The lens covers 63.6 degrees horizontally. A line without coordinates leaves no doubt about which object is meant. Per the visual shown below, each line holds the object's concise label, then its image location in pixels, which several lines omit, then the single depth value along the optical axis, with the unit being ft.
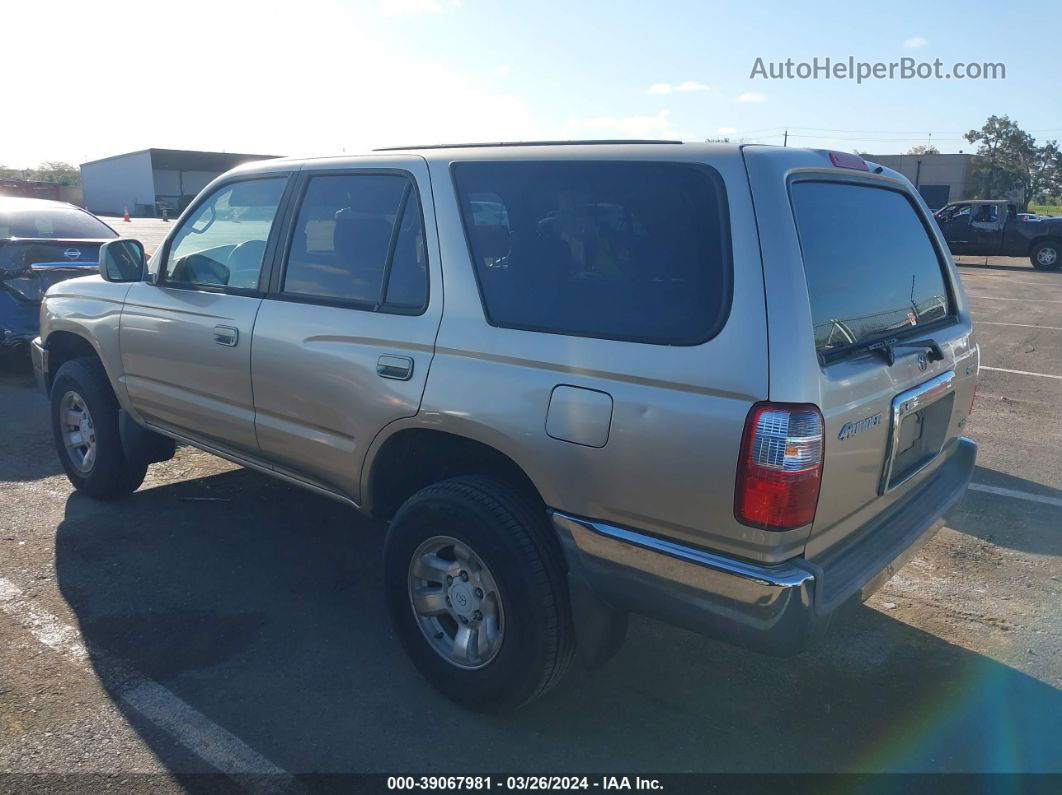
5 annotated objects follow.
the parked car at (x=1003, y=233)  74.38
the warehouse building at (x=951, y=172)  195.62
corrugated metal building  181.47
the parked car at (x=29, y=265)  25.77
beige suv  8.02
